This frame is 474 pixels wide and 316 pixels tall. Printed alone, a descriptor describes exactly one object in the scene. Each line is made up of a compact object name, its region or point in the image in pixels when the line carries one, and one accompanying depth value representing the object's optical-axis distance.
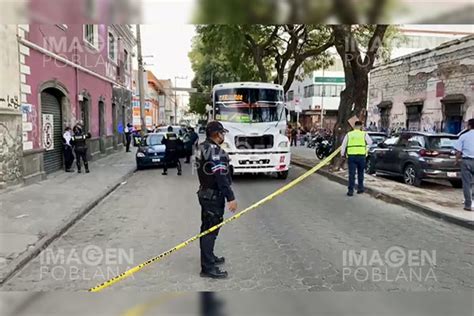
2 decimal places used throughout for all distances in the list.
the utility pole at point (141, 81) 24.31
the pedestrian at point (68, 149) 13.97
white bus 12.26
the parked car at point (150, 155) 16.08
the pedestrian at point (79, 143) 13.55
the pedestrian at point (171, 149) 14.30
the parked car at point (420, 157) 10.84
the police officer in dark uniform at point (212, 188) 4.80
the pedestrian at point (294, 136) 30.56
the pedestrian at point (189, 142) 19.56
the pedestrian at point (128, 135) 23.59
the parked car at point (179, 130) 21.21
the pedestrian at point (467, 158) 8.03
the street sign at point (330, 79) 47.06
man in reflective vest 10.09
